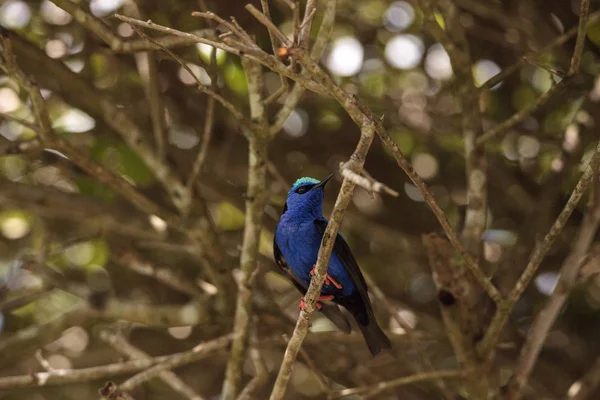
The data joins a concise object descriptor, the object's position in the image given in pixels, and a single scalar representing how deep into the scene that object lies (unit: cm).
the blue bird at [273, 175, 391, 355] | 945
